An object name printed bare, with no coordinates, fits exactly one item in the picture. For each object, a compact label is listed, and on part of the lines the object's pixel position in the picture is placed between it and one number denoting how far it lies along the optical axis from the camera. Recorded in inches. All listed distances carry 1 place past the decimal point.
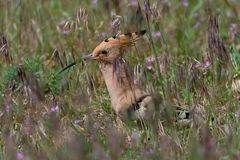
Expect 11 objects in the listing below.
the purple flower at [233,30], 470.9
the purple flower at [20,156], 298.9
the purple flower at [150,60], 430.6
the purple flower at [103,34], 446.9
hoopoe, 354.9
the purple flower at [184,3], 519.5
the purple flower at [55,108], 338.8
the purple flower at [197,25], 500.7
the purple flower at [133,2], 494.4
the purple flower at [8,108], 333.4
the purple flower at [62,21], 502.9
